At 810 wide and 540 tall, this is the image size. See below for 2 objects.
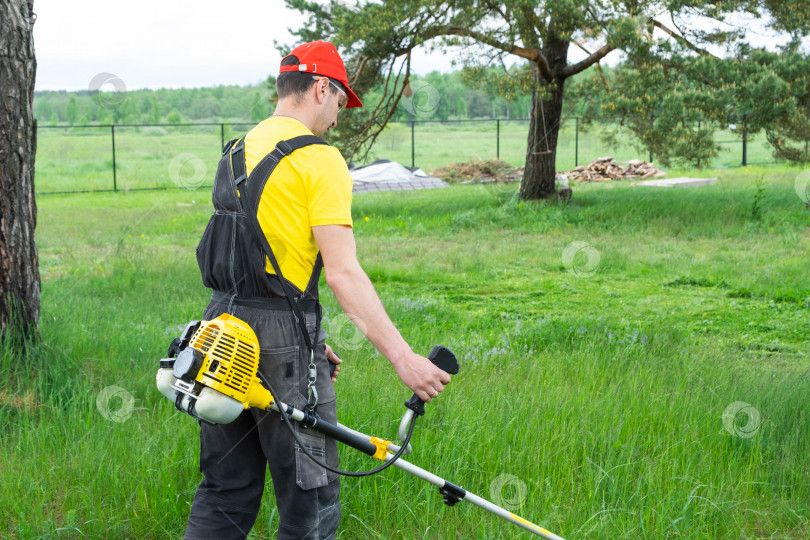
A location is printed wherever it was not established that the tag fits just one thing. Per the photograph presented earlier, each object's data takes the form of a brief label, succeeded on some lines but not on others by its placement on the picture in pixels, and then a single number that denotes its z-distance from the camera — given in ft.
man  8.11
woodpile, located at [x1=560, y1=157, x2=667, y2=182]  80.69
